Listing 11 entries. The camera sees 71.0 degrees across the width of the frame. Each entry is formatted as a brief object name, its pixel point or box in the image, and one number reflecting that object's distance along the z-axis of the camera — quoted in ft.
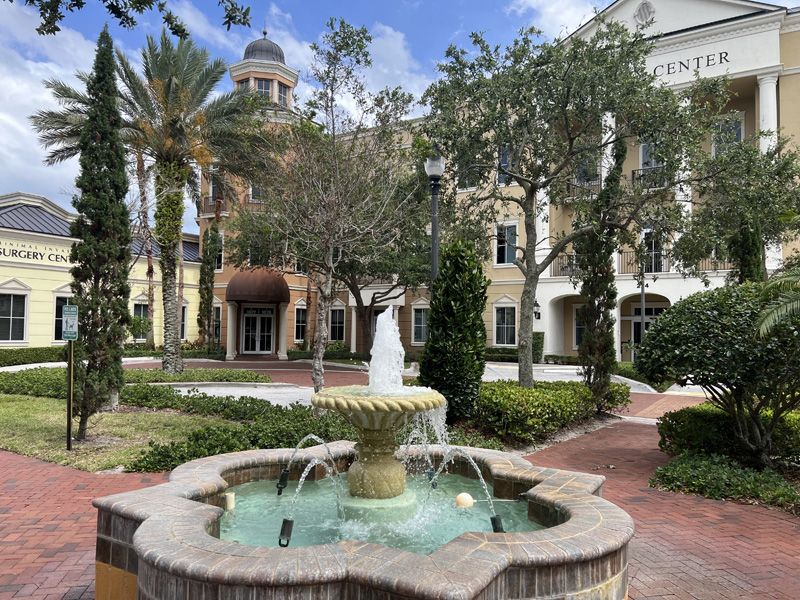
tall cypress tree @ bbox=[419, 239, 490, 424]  31.99
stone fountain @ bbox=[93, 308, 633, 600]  9.11
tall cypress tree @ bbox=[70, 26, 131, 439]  30.17
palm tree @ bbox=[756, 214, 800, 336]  21.25
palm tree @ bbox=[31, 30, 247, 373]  58.23
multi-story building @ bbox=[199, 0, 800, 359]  73.51
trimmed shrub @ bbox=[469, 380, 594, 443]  30.73
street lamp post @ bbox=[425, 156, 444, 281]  32.09
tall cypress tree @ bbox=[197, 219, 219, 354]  93.76
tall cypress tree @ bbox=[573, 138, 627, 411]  40.78
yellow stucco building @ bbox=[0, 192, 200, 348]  76.48
